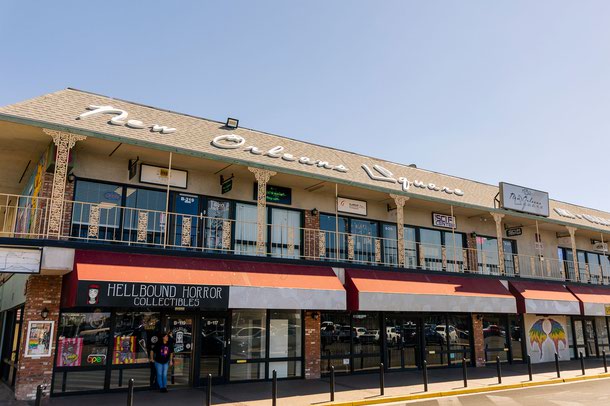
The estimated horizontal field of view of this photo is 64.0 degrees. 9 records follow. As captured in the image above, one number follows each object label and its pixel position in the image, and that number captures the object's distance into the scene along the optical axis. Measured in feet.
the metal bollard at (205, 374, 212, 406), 36.03
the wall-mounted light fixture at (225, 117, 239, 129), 56.96
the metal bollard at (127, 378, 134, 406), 31.83
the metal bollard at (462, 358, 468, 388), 48.78
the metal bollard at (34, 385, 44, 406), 29.18
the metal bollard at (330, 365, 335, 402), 40.24
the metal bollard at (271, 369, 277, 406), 36.96
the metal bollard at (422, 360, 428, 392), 45.89
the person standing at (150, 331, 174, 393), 43.55
